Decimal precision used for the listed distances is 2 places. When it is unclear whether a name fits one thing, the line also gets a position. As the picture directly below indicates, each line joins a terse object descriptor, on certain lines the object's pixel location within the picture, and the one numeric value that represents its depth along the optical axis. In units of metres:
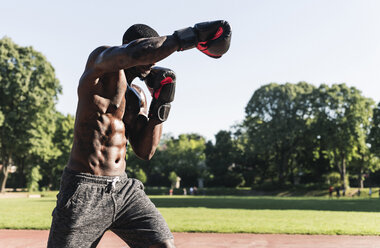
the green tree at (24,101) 32.84
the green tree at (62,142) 45.53
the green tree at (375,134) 39.75
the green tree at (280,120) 44.88
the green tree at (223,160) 55.16
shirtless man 2.36
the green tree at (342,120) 42.31
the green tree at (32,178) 40.44
